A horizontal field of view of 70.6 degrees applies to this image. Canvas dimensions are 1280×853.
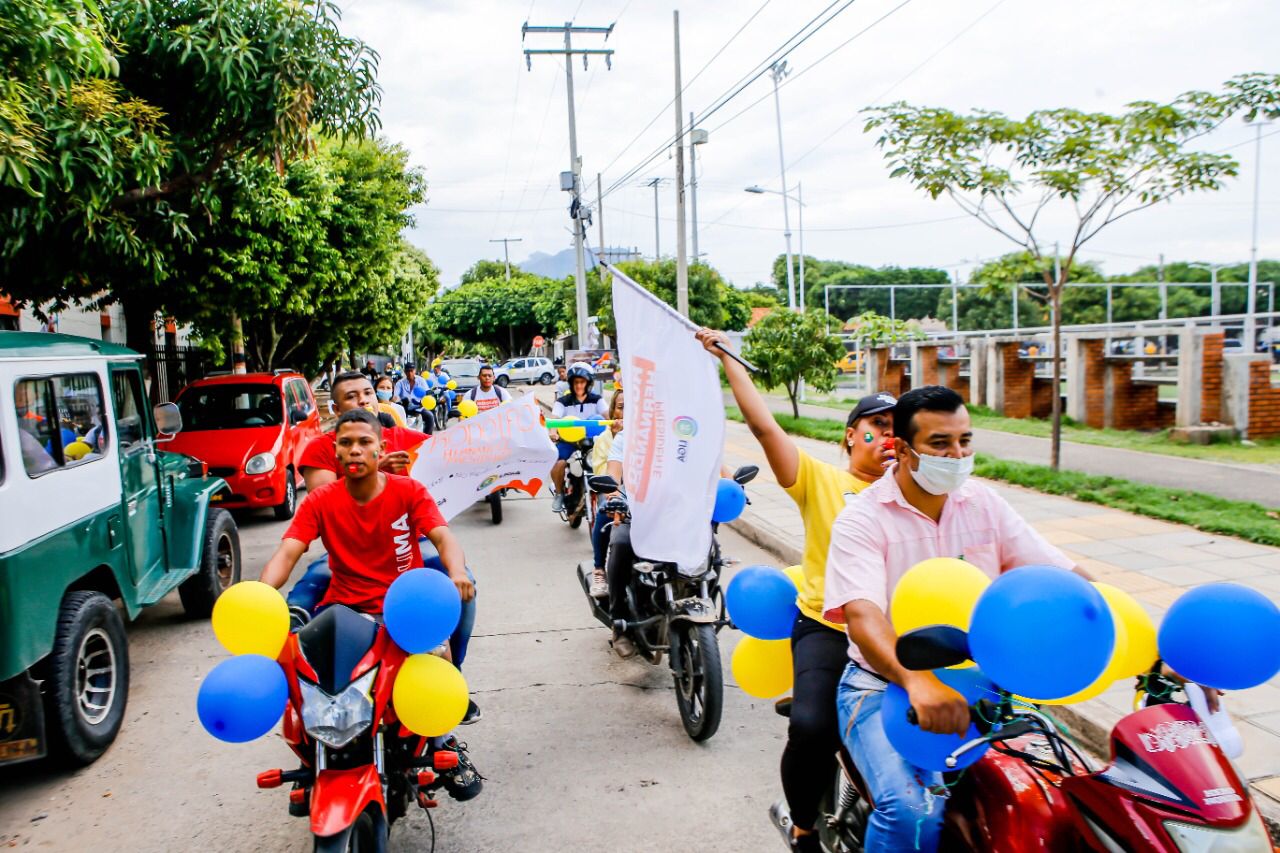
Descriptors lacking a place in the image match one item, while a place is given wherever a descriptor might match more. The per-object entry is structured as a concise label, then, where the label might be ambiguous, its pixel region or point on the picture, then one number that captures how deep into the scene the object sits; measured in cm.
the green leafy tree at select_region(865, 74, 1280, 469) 871
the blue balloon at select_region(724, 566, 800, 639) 314
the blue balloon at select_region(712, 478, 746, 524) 464
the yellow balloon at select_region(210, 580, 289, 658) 295
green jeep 391
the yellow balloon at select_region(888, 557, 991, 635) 208
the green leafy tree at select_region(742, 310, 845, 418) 1741
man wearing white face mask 228
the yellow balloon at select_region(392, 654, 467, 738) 306
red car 1028
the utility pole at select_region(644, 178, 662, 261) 5353
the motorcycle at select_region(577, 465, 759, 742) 431
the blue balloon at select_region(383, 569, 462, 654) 296
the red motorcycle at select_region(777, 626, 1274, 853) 174
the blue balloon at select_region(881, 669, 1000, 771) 210
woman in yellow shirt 279
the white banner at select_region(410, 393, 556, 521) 726
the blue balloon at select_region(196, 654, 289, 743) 275
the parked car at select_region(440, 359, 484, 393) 3485
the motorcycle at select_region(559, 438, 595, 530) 937
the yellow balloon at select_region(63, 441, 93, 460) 464
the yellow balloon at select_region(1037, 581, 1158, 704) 213
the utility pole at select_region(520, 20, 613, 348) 2795
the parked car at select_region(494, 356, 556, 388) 5341
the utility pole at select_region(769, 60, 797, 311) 3750
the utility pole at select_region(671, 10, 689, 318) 1836
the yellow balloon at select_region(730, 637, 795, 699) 322
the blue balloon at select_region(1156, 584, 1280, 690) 197
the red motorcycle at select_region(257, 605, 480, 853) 283
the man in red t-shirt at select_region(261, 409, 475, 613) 369
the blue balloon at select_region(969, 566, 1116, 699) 180
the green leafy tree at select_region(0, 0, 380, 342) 609
